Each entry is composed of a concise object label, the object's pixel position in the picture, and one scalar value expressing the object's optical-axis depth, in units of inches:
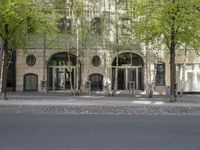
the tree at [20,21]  484.6
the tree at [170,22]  485.4
